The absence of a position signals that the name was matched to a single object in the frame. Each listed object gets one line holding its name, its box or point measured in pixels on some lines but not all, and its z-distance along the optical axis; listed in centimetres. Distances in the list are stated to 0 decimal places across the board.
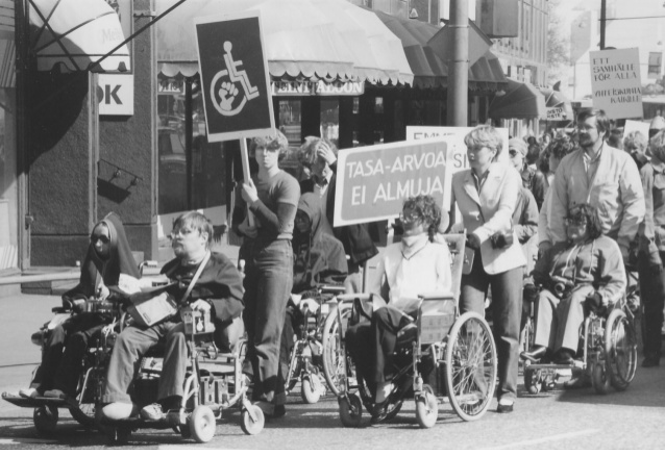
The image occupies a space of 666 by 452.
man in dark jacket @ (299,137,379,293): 973
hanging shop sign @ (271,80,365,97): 2052
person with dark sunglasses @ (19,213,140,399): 784
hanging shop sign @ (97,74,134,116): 1825
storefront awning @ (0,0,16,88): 1551
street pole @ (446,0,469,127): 1165
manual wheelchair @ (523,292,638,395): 907
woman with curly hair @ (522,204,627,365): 917
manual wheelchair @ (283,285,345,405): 927
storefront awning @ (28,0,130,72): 1574
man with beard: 964
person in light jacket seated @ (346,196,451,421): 798
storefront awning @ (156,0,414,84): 1853
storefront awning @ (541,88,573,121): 4462
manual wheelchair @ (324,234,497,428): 789
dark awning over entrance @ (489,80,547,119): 3309
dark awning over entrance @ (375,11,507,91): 2358
